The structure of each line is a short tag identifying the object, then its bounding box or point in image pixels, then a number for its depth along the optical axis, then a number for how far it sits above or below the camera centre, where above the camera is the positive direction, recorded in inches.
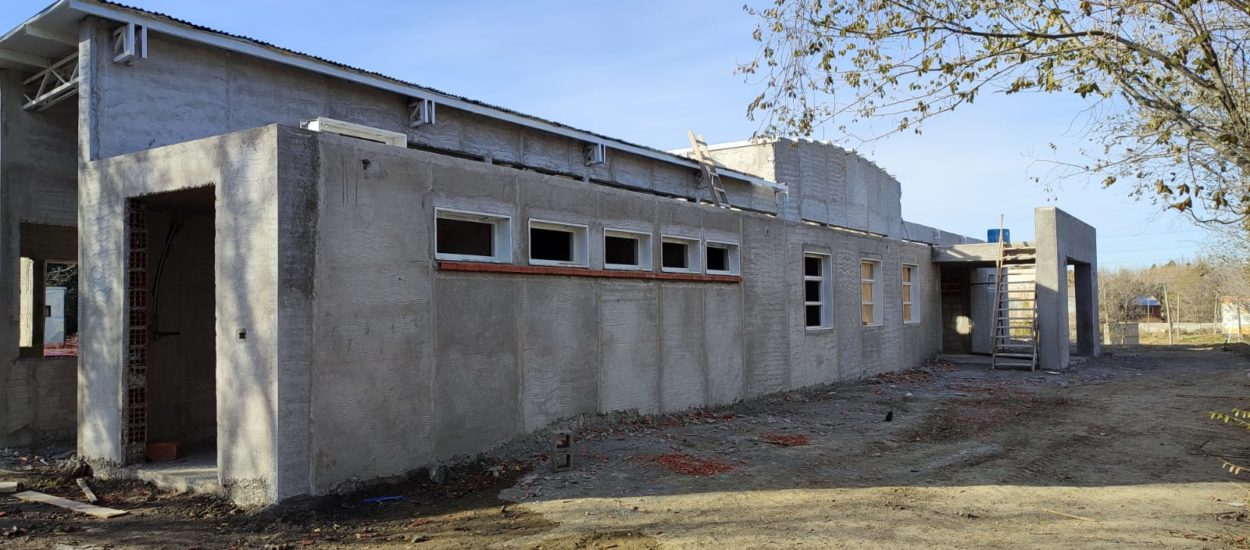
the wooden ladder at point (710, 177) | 619.5 +109.6
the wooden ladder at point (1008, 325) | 773.3 -19.6
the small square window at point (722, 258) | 513.7 +35.1
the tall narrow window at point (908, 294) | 802.8 +13.3
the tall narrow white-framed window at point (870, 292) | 714.8 +14.8
